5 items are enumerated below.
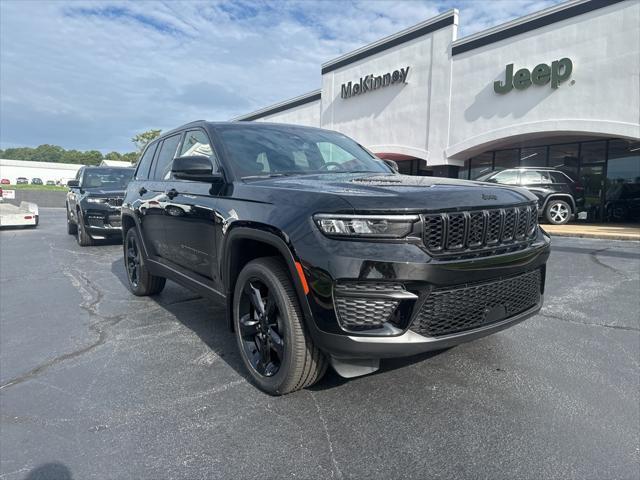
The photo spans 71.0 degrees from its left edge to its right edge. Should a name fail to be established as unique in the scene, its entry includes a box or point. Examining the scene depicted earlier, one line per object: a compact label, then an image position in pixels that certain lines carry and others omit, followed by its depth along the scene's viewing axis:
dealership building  13.30
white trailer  13.30
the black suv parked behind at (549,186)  12.77
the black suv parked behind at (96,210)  9.59
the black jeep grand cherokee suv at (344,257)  2.29
